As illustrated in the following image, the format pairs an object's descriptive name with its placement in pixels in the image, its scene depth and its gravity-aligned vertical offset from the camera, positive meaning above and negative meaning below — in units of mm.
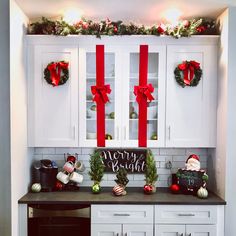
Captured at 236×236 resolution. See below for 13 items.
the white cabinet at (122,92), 2456 +173
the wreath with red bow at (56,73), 2424 +346
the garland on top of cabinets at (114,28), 2394 +770
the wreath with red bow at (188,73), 2421 +352
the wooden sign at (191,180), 2429 -676
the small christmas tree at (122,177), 2424 -651
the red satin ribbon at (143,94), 2452 +149
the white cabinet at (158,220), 2256 -984
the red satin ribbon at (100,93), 2455 +156
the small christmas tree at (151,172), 2471 -609
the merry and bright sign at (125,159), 2671 -525
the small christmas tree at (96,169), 2481 -587
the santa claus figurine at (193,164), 2469 -529
